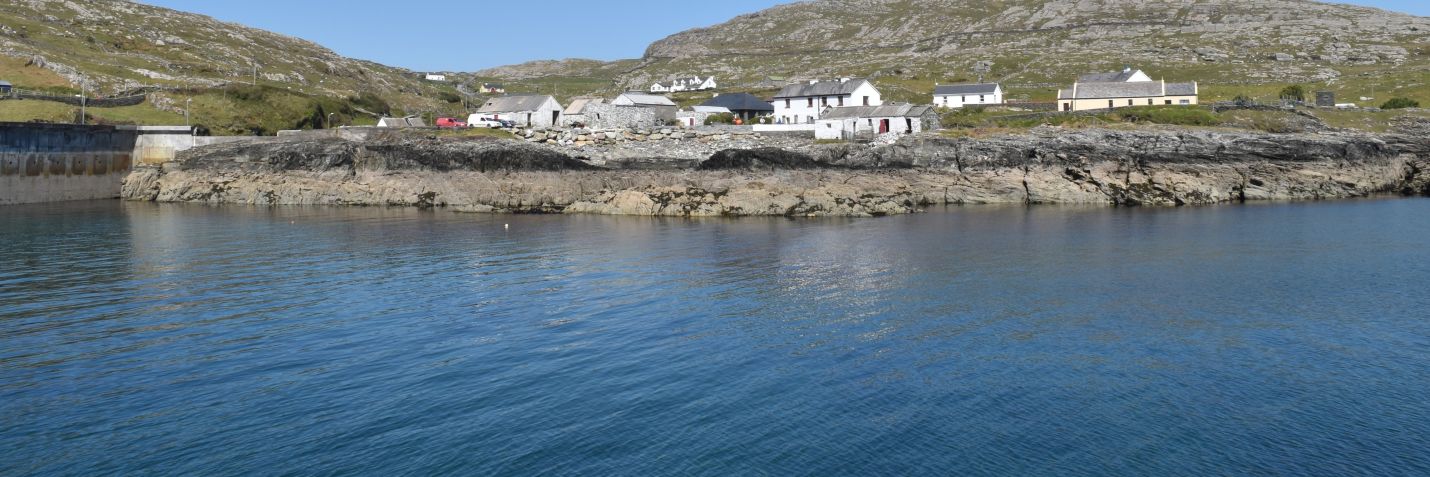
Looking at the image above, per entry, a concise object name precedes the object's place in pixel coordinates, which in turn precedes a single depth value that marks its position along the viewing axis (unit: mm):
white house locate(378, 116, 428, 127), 103125
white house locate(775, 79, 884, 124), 115188
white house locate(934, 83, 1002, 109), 122812
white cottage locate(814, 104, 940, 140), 91750
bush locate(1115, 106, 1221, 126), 89062
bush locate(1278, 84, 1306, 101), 110650
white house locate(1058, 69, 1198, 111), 108062
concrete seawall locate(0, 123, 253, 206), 87675
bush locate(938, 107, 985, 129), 95312
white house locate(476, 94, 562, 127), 111125
